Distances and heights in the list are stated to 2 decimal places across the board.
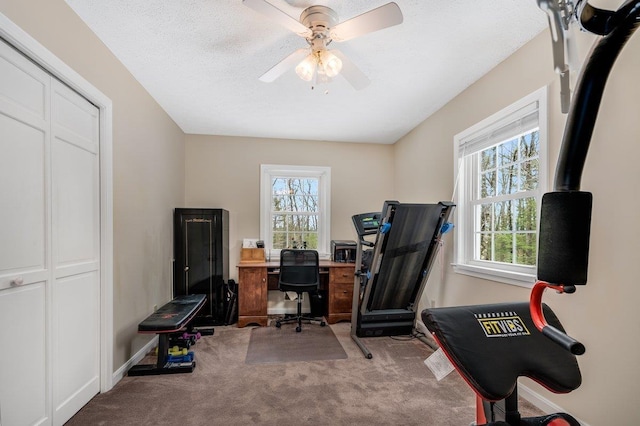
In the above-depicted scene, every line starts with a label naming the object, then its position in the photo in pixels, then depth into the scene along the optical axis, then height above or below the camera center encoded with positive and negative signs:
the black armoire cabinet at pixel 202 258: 3.86 -0.60
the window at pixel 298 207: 4.74 +0.06
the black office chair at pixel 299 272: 3.86 -0.77
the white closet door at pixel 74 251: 1.93 -0.27
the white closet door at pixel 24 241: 1.57 -0.17
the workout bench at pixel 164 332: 2.59 -1.02
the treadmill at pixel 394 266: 2.90 -0.56
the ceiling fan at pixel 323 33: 1.67 +1.07
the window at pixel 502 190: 2.30 +0.18
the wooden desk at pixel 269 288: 3.95 -1.03
